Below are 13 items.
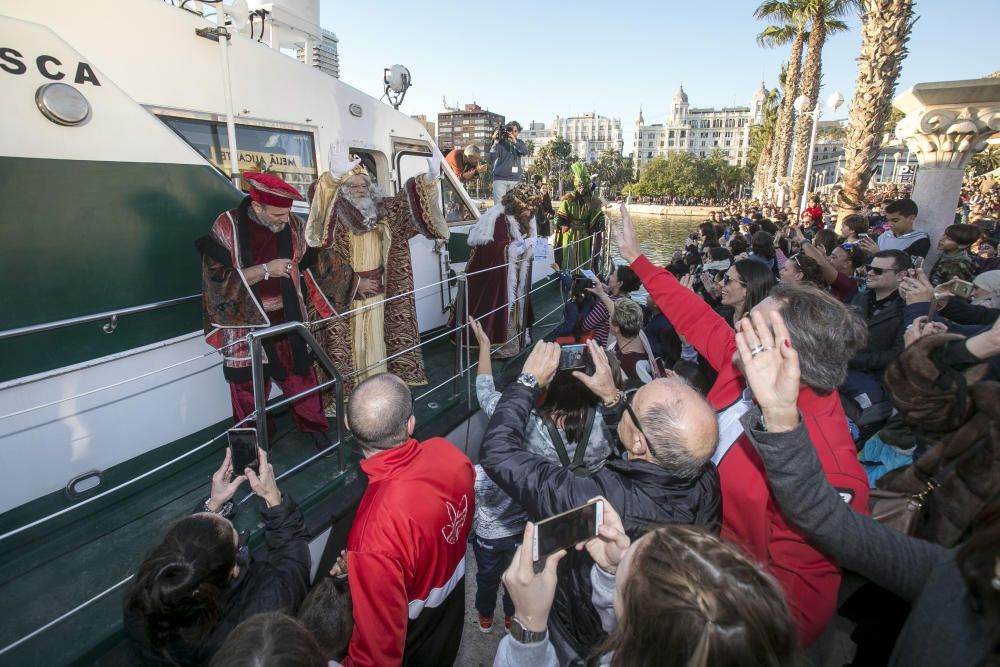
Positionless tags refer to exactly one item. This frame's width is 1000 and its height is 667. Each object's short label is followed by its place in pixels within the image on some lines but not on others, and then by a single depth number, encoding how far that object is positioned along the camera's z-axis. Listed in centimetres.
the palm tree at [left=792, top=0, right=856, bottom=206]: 2047
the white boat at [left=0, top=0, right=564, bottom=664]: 221
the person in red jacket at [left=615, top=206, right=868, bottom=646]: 159
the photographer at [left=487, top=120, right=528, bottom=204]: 691
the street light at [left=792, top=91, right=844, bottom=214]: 1486
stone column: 616
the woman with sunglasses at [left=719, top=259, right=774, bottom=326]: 320
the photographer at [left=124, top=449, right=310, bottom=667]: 133
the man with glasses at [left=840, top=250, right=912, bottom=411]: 328
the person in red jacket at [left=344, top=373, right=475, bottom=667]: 166
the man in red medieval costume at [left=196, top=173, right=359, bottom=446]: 284
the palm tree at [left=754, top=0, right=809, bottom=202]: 2434
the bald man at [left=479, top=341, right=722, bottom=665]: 156
